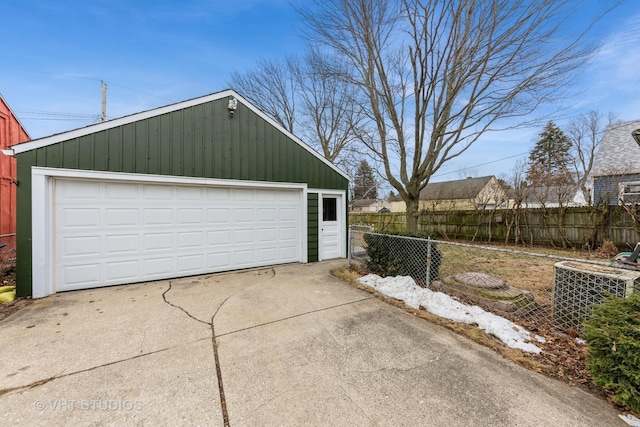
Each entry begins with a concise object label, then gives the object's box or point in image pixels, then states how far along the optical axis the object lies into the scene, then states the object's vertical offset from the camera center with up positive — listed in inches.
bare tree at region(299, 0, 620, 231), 215.3 +131.6
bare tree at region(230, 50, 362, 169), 574.9 +256.8
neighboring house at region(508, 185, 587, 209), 405.7 +27.1
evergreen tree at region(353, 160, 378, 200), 1051.3 +86.8
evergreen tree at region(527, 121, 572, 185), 994.4 +253.8
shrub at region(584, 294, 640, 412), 69.0 -39.6
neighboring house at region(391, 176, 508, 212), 950.2 +69.9
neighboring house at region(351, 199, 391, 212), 1879.9 +12.2
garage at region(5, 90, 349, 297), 171.6 +6.0
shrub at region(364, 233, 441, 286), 181.8 -37.6
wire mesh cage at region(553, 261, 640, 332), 103.1 -34.2
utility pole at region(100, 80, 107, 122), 406.0 +163.9
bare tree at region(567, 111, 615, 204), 848.3 +244.7
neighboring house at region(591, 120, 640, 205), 338.6 +72.6
